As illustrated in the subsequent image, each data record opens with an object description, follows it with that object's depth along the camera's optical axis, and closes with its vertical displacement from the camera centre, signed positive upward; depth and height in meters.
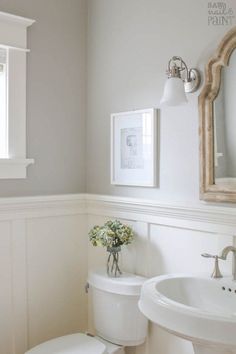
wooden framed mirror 1.77 +0.20
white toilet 2.04 -0.77
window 2.23 +0.40
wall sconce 1.84 +0.41
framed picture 2.14 +0.13
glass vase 2.20 -0.49
